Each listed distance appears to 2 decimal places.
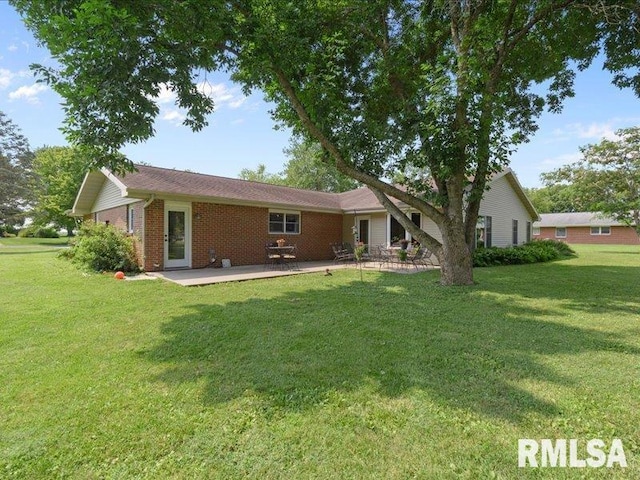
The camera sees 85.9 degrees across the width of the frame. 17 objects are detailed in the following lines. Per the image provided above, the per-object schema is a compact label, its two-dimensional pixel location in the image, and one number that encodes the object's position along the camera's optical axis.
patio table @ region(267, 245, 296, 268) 13.05
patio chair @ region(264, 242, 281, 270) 13.71
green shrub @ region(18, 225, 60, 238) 39.29
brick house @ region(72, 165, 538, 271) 11.59
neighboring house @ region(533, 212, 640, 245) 35.53
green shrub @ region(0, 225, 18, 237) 40.44
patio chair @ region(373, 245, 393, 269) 13.85
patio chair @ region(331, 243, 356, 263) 15.38
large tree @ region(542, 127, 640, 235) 24.61
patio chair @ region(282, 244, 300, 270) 13.16
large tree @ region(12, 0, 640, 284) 5.37
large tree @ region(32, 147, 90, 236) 30.97
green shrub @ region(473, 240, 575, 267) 14.35
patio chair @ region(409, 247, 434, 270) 13.16
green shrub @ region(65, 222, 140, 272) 11.36
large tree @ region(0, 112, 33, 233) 35.59
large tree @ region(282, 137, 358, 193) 37.22
